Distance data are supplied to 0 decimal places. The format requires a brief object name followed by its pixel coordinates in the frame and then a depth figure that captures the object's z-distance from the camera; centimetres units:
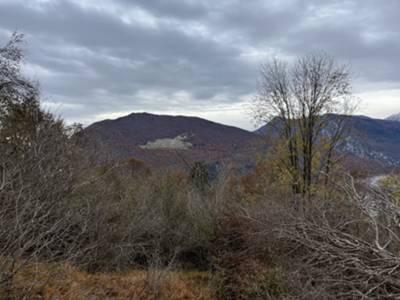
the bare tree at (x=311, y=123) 1605
